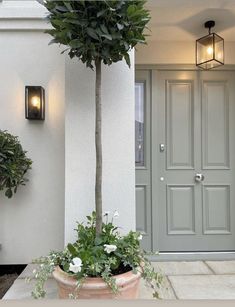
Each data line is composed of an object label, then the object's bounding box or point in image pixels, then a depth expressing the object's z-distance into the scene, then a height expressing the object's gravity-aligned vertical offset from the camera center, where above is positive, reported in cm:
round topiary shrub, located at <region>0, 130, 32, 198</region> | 279 -3
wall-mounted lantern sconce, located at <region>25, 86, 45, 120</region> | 300 +57
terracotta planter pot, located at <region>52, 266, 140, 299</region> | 190 -80
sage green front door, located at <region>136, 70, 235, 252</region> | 330 -2
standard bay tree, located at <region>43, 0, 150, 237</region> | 193 +87
